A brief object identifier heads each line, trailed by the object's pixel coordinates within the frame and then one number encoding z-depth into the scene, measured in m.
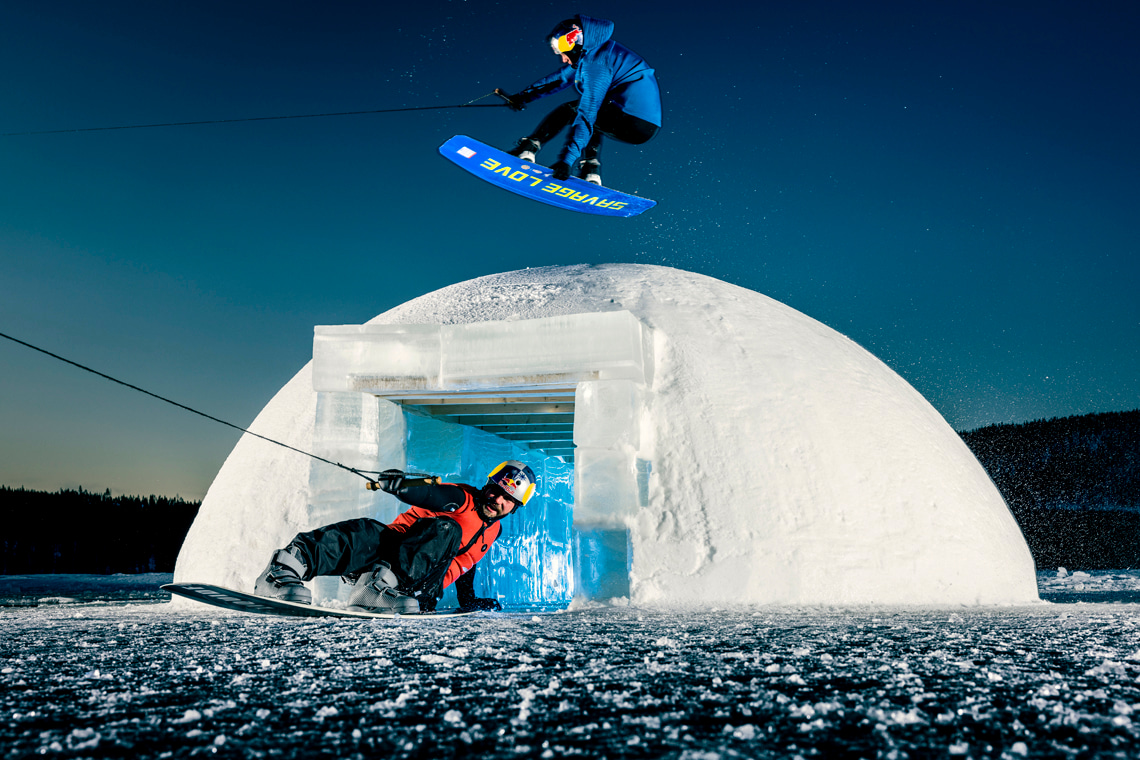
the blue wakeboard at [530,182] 6.45
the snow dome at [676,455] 5.32
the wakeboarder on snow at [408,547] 4.58
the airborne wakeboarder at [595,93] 5.89
